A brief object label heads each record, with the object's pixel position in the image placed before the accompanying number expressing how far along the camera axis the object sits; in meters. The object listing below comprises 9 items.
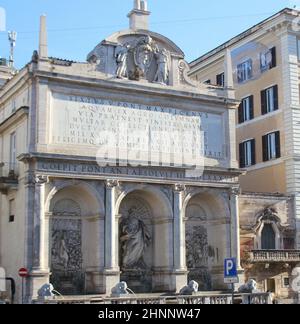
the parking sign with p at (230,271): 22.58
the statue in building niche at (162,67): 35.56
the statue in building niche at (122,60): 34.22
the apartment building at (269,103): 41.16
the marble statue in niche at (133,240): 33.84
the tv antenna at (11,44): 49.16
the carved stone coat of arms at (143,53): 34.94
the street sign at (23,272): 29.50
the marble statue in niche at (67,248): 31.83
